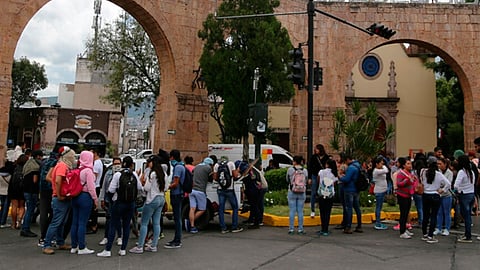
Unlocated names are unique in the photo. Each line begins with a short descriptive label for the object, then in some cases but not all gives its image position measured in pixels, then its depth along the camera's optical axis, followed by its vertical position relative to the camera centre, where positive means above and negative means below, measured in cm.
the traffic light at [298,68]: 1047 +235
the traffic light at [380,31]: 1119 +353
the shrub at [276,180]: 1462 -55
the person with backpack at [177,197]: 727 -62
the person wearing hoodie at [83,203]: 658 -68
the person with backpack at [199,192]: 855 -60
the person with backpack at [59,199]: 650 -64
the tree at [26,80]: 3625 +649
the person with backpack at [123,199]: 634 -58
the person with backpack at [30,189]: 808 -61
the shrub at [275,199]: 1195 -98
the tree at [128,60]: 2441 +563
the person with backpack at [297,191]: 860 -53
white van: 1969 +50
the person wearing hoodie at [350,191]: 874 -50
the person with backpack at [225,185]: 864 -46
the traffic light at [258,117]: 1028 +110
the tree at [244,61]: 1484 +354
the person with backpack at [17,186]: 858 -60
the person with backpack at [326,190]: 841 -48
